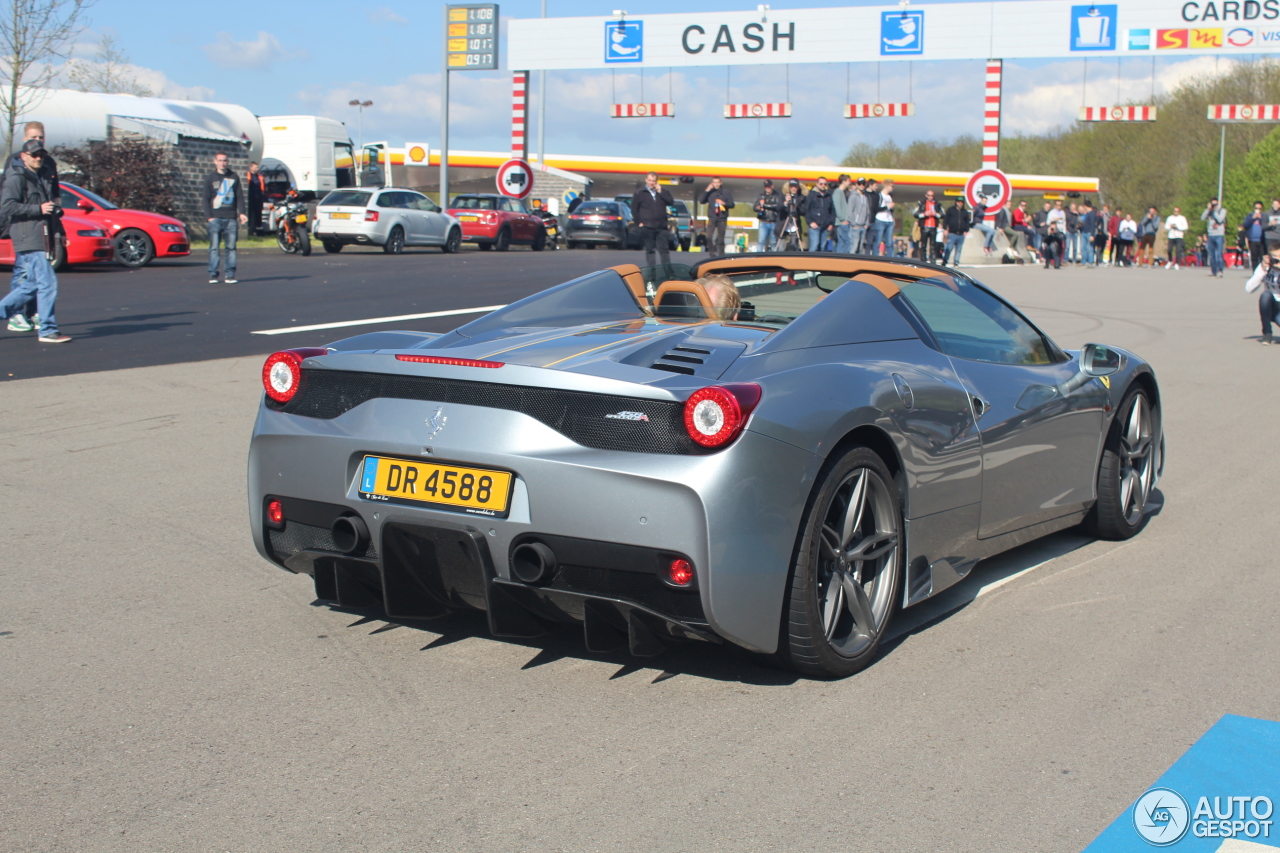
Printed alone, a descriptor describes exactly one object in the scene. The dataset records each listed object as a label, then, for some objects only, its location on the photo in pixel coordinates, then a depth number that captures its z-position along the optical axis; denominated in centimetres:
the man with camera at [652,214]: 1905
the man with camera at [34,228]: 1115
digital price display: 3762
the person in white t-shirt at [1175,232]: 3547
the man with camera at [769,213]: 2512
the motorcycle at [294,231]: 2539
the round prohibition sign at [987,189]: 2550
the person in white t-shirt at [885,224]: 2548
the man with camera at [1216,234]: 2989
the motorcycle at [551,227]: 3742
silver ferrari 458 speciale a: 330
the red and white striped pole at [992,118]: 3656
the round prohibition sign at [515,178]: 3080
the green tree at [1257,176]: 6500
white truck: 3812
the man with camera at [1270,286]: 1418
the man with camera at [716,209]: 2409
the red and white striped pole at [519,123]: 4156
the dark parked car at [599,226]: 3503
